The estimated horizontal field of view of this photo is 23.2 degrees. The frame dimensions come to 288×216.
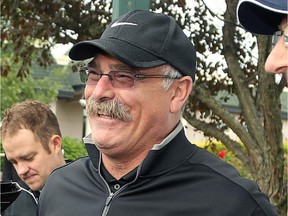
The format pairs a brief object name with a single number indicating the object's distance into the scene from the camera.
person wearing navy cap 2.25
